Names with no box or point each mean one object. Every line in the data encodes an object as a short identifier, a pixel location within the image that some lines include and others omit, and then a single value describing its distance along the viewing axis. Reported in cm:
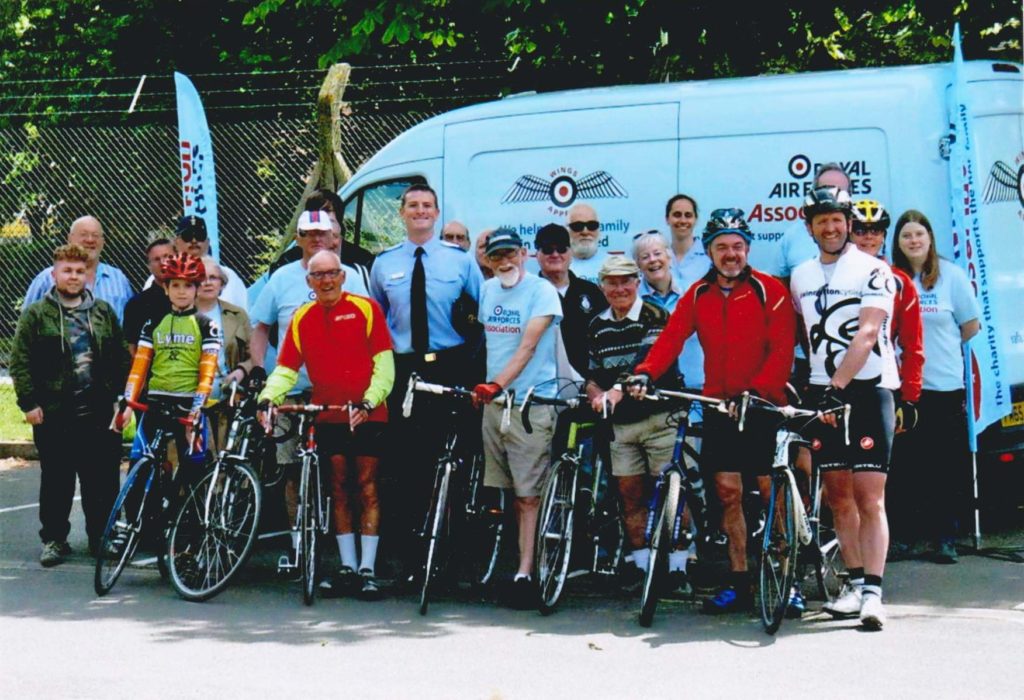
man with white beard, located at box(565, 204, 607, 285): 982
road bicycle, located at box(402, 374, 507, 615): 843
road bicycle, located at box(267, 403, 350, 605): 852
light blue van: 945
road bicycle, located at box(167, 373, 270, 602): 866
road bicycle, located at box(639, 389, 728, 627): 781
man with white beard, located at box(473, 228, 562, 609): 856
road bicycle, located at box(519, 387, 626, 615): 827
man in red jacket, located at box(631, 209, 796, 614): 797
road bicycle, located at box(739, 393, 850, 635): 752
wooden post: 1509
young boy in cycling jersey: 943
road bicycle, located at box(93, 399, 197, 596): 892
